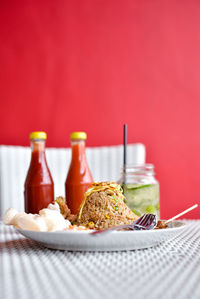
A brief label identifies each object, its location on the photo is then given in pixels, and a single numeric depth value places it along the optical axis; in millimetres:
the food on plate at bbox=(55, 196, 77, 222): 876
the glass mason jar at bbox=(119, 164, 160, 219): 1075
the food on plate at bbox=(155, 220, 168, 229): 826
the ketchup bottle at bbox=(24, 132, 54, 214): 1194
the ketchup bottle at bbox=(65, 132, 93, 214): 1212
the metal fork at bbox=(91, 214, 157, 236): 743
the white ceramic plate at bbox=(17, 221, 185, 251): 647
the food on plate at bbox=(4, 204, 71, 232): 718
